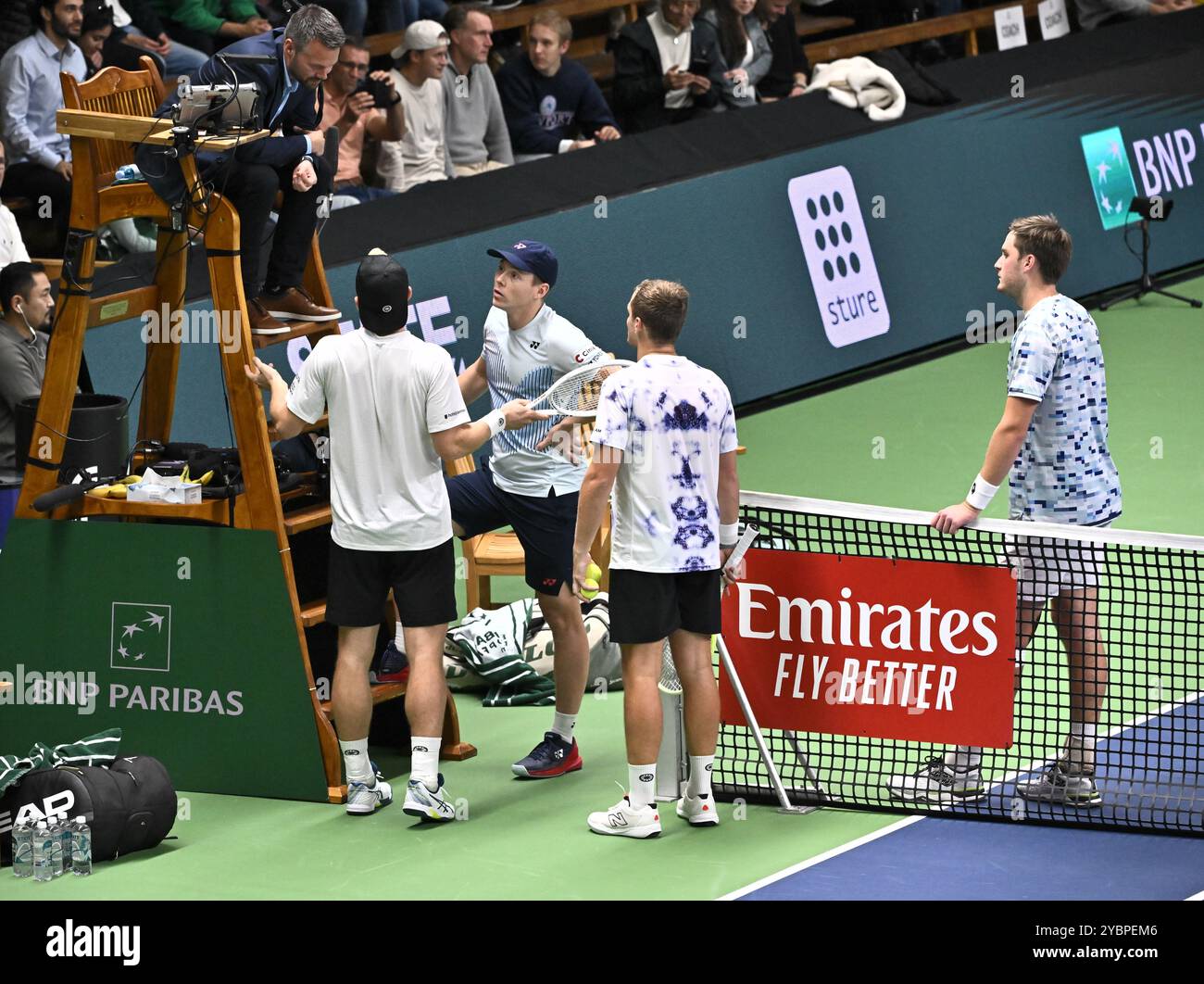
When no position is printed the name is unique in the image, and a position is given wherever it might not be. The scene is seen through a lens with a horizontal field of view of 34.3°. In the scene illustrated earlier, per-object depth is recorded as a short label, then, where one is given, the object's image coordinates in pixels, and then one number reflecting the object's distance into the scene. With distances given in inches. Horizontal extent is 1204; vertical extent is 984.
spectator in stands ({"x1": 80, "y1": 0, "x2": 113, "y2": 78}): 475.5
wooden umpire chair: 285.6
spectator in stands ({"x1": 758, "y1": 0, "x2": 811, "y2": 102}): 617.3
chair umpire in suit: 289.6
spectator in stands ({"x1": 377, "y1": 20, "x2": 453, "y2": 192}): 506.6
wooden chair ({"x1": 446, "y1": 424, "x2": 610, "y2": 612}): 362.9
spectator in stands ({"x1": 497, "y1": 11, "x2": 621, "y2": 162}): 547.2
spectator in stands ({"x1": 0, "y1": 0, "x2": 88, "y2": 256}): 457.4
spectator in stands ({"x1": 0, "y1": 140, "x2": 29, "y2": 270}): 411.8
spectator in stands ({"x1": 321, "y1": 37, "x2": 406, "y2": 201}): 466.9
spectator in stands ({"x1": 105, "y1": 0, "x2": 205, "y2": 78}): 499.2
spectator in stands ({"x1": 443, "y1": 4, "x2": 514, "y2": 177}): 524.4
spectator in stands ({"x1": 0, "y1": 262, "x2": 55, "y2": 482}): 360.2
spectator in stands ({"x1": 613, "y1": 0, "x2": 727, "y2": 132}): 573.6
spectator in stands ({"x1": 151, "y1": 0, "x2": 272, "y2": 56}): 531.5
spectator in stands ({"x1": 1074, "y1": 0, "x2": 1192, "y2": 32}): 721.0
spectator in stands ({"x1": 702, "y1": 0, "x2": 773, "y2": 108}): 587.2
